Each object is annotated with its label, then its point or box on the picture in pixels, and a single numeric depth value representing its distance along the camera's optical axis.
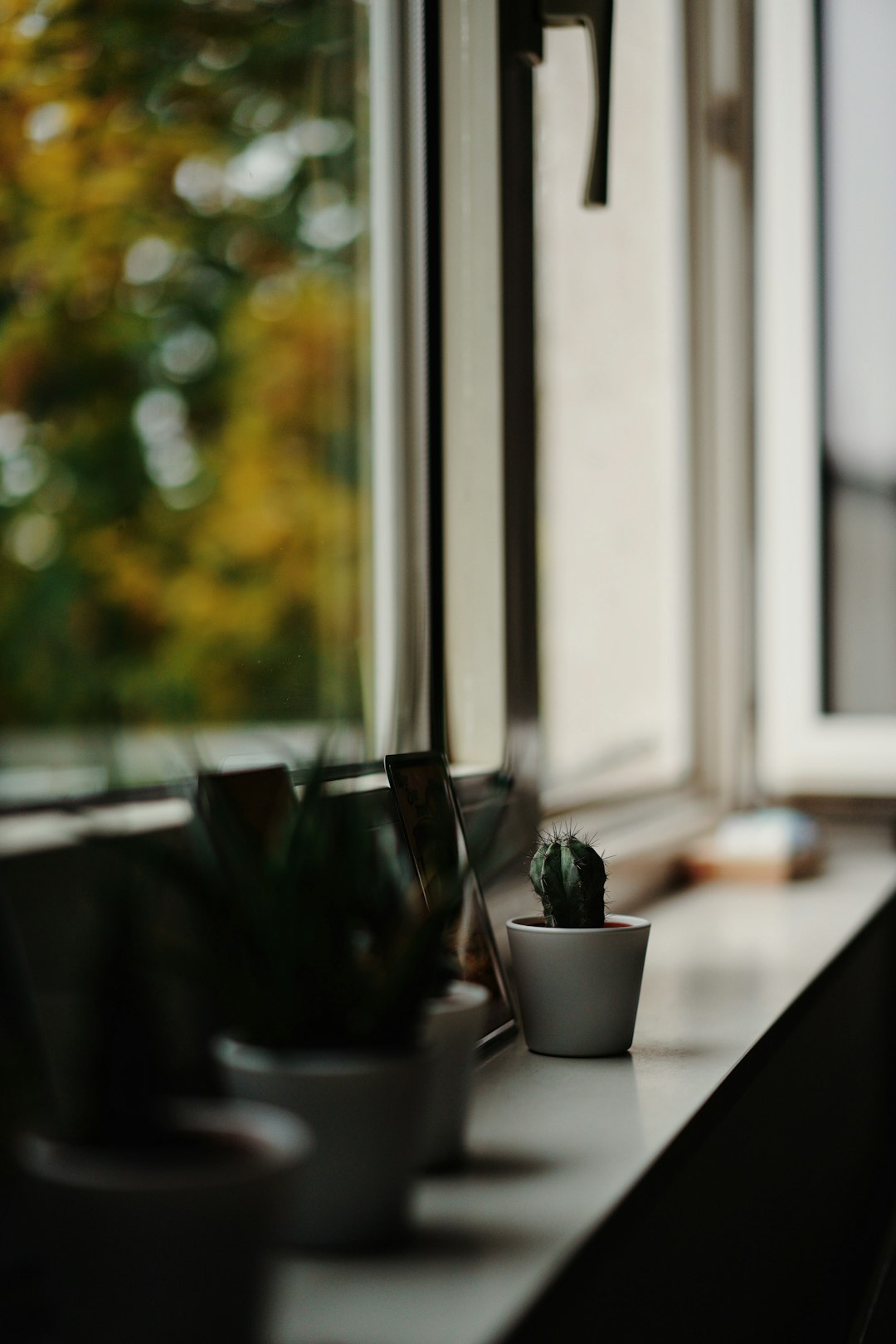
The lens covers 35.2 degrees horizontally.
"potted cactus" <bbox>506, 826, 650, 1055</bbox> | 0.93
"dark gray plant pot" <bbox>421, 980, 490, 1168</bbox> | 0.67
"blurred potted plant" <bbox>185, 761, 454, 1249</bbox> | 0.58
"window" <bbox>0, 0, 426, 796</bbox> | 0.73
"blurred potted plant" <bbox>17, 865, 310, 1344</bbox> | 0.46
